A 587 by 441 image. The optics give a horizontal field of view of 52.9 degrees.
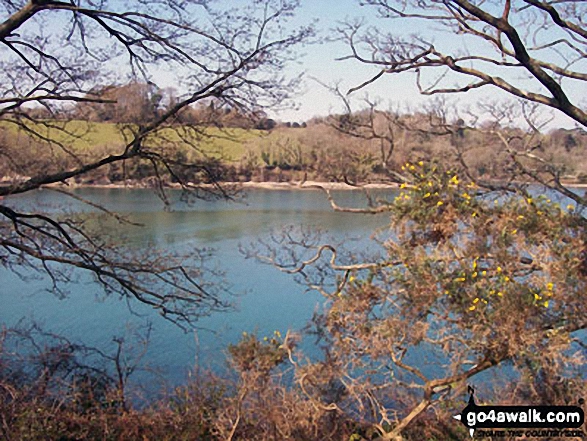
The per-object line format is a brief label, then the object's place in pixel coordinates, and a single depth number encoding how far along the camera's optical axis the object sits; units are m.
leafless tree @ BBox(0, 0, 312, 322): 4.83
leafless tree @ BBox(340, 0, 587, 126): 4.18
